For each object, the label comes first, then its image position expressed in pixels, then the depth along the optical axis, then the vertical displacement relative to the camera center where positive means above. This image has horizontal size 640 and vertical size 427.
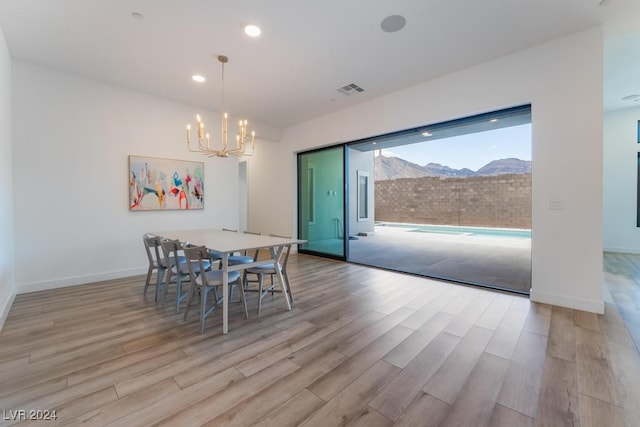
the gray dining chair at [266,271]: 3.02 -0.72
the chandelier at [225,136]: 3.11 +0.94
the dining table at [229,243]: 2.51 -0.36
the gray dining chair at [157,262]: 3.17 -0.64
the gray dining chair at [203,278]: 2.47 -0.68
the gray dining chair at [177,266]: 2.84 -0.65
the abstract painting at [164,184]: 4.39 +0.47
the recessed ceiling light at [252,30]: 2.79 +1.96
